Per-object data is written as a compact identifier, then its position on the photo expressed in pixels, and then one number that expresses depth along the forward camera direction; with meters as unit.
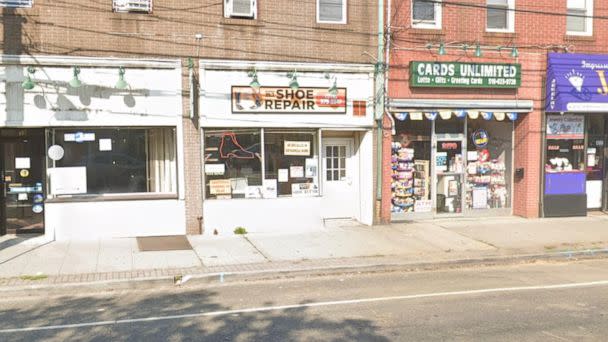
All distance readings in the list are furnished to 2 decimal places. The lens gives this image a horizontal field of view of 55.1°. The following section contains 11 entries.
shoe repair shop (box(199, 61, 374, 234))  12.33
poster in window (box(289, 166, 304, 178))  13.08
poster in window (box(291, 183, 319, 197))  13.12
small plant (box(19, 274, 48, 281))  8.59
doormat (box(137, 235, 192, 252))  10.80
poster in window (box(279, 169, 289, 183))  12.99
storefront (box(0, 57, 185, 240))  11.29
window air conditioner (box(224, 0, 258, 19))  12.27
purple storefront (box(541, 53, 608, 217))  14.10
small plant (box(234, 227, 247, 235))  12.38
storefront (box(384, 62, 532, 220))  13.62
